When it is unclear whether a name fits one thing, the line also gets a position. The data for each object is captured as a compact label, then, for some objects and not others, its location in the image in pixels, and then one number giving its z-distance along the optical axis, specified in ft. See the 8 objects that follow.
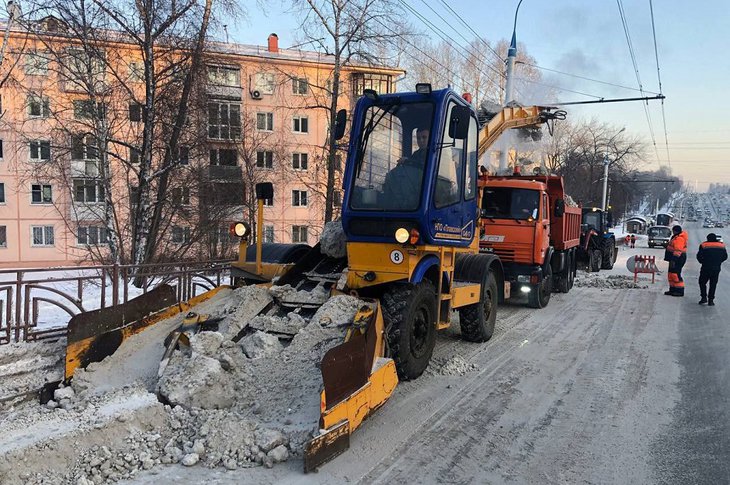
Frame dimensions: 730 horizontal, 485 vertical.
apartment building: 51.98
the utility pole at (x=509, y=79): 48.27
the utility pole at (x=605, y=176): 117.35
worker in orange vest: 41.91
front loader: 16.72
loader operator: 18.13
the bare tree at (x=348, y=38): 59.57
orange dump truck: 33.88
